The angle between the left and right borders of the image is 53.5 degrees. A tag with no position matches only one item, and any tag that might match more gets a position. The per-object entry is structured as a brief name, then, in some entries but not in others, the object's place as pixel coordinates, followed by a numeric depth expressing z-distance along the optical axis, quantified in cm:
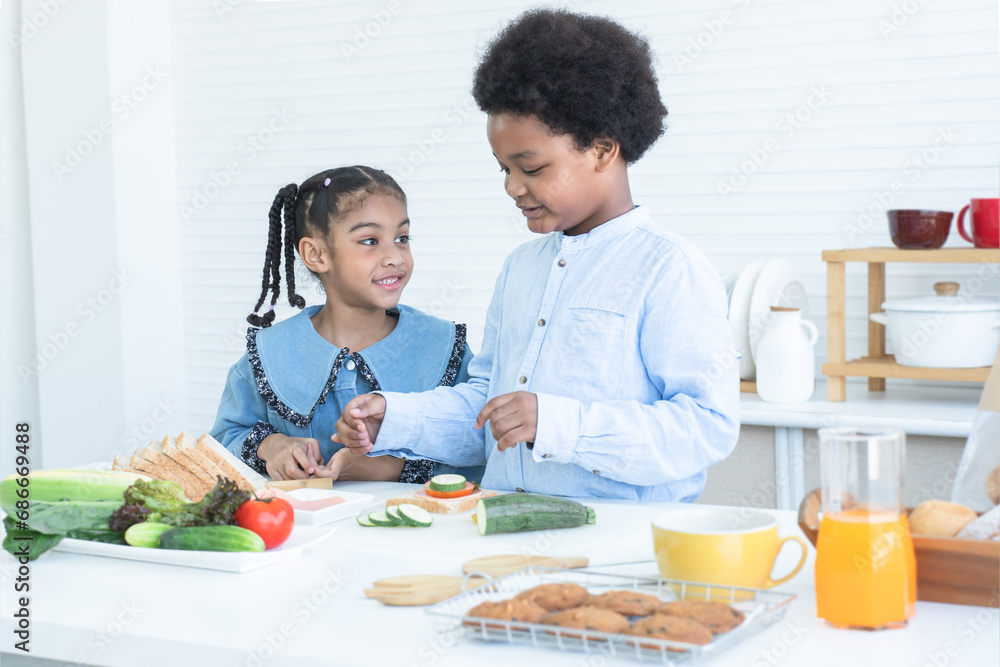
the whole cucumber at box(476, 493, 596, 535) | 135
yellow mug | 103
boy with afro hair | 154
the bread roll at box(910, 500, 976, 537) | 107
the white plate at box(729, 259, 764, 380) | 283
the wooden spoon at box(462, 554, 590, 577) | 115
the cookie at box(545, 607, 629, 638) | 88
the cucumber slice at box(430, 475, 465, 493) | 153
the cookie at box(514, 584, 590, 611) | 94
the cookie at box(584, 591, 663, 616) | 92
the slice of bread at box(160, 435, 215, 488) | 160
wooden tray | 101
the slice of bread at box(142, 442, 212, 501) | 158
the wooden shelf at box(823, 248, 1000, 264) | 252
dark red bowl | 259
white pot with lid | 254
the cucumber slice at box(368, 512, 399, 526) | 144
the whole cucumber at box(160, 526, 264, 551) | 124
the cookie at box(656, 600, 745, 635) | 89
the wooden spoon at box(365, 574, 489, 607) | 107
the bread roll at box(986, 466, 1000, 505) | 114
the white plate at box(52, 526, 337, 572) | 121
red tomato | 127
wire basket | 87
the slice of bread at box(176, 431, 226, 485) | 161
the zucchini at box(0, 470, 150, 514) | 134
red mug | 253
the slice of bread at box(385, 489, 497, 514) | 150
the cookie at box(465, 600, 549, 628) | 92
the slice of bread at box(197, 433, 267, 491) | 165
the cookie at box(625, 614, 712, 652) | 86
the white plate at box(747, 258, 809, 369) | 281
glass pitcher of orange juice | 96
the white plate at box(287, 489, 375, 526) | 145
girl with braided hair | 209
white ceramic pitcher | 269
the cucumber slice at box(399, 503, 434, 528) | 143
